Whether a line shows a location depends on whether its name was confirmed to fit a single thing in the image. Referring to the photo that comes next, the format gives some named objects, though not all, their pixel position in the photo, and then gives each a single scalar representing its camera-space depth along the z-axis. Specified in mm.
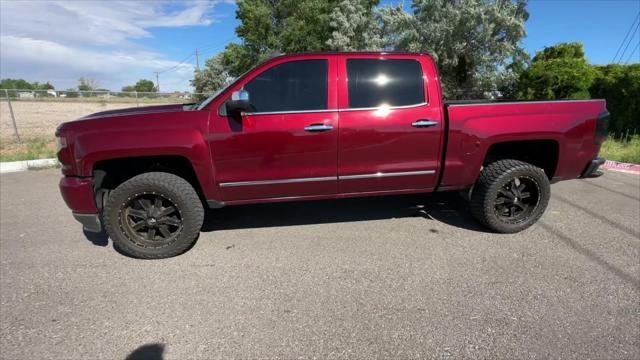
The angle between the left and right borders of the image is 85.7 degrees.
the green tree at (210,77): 38659
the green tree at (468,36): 13273
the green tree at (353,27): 18039
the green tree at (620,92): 8102
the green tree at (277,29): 22172
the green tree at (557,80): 8742
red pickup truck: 3211
